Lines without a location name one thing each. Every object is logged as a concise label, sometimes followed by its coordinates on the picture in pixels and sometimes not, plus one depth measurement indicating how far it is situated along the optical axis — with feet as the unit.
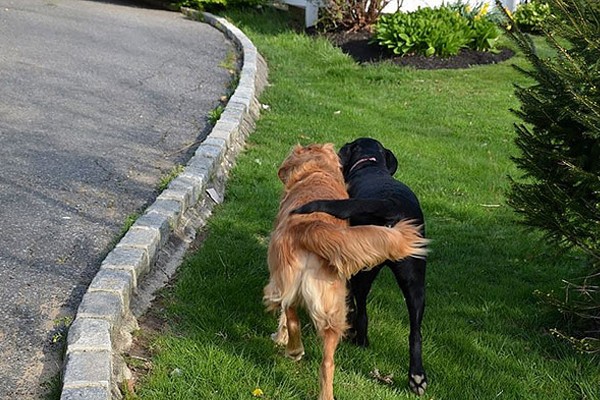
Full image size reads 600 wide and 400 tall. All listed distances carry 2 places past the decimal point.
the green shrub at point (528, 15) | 52.20
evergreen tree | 13.04
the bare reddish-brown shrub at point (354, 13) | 48.67
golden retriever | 11.46
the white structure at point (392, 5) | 51.47
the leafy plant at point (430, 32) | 44.09
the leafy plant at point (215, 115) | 27.84
